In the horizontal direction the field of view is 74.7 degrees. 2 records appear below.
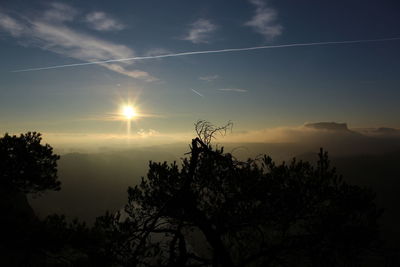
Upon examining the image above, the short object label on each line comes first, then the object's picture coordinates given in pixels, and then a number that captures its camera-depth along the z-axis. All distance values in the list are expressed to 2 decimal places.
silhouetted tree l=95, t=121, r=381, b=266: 9.76
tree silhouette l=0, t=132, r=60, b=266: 12.88
